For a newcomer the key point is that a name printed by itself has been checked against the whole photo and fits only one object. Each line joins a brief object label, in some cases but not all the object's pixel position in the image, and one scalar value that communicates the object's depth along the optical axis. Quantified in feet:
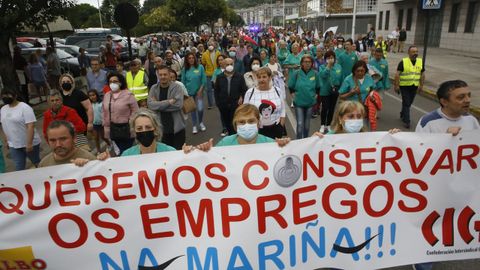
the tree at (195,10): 142.00
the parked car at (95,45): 69.66
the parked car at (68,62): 59.00
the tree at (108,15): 184.26
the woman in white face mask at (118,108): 18.07
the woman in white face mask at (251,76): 24.00
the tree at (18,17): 32.01
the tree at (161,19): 154.20
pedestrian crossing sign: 34.22
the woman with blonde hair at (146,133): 10.90
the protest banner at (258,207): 9.00
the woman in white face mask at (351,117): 11.18
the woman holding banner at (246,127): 11.07
